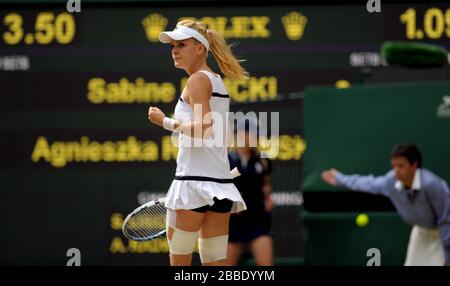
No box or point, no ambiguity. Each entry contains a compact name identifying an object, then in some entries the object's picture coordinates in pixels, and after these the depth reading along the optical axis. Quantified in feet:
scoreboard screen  61.31
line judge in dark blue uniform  60.75
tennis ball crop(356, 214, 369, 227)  58.54
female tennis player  34.99
